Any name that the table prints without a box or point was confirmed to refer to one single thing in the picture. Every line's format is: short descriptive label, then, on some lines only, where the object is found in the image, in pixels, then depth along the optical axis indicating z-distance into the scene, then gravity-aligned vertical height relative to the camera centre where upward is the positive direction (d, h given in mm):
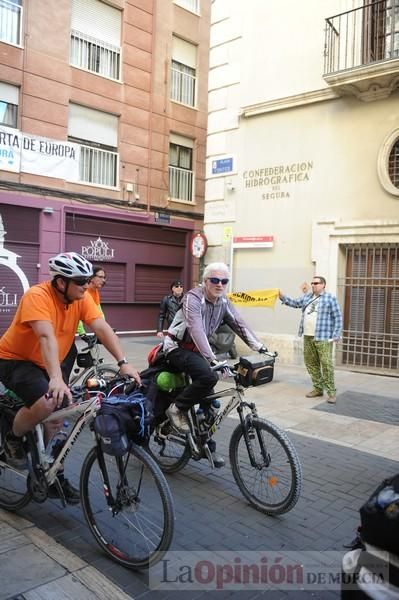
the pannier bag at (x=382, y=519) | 1981 -948
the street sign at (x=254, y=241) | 11375 +926
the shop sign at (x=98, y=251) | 14898 +749
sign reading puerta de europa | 13055 +3230
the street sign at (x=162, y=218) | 16406 +1983
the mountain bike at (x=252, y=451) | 3516 -1289
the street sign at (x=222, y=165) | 12170 +2815
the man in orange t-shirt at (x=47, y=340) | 3055 -421
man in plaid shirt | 7449 -721
